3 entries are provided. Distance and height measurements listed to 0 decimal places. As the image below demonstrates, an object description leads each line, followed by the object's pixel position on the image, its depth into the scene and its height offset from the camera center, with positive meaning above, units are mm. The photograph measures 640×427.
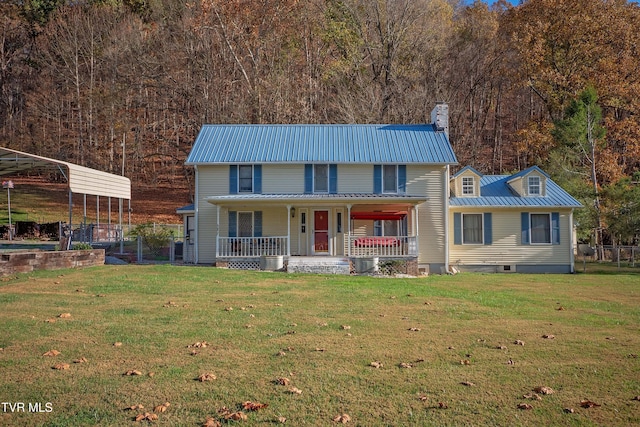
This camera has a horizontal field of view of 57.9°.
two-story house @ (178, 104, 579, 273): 23875 +1763
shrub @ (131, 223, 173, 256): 25666 +110
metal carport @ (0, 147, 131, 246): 21734 +2822
